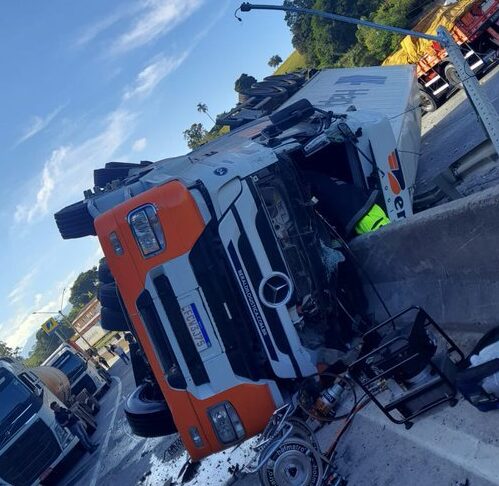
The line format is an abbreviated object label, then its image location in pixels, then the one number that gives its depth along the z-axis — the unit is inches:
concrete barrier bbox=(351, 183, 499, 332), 145.8
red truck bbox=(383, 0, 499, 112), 580.7
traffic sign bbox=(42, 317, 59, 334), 1260.3
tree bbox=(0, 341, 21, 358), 3034.7
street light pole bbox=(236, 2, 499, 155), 181.6
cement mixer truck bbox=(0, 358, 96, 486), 384.5
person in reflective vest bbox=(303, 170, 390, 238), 220.2
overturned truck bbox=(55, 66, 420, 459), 172.4
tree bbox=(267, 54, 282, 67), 3255.4
